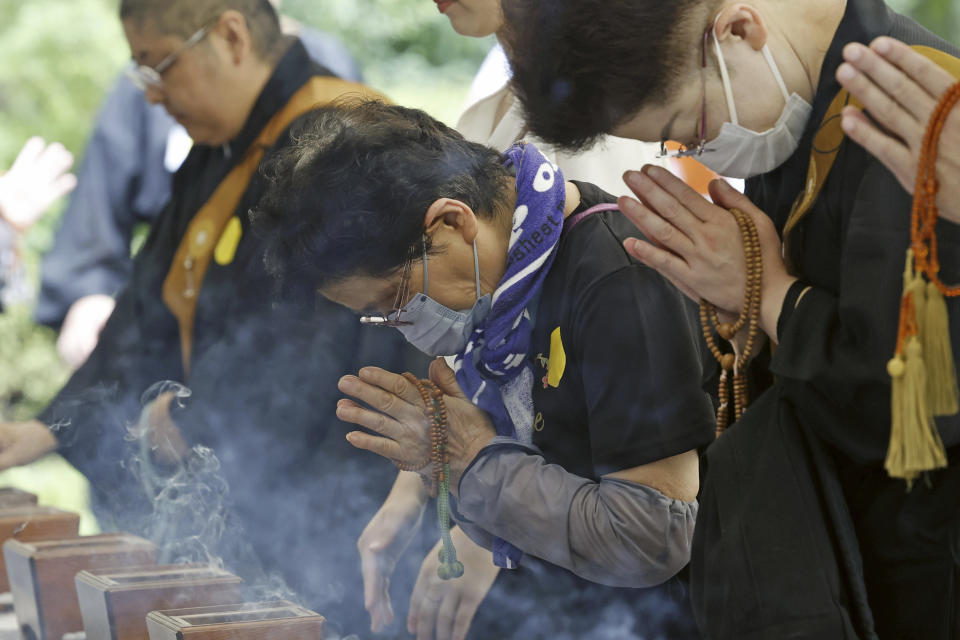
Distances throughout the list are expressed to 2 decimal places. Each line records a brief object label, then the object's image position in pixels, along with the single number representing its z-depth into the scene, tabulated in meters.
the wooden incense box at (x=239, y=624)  2.50
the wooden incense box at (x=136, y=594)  2.67
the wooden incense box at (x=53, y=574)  2.86
